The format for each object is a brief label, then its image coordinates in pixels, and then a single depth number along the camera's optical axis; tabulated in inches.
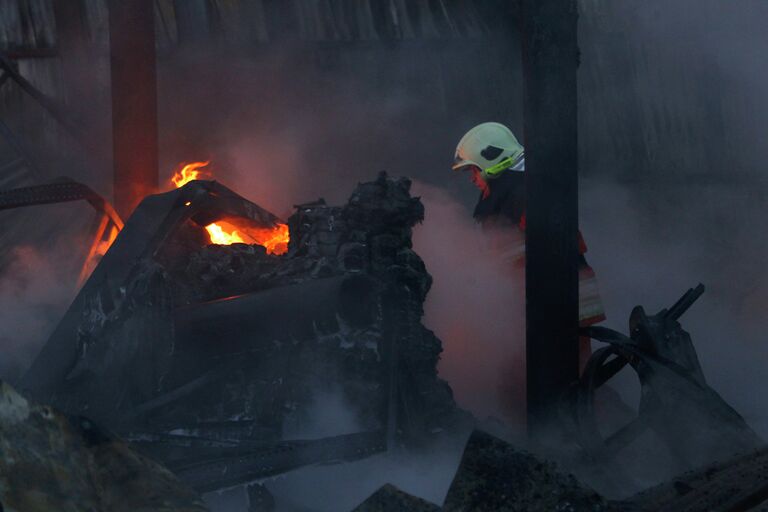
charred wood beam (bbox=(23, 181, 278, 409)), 389.7
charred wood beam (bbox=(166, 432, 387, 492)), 316.8
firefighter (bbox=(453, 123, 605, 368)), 438.0
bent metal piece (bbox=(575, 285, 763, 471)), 314.8
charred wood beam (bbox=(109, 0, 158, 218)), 565.6
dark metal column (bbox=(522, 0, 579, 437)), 356.5
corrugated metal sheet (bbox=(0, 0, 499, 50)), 656.4
